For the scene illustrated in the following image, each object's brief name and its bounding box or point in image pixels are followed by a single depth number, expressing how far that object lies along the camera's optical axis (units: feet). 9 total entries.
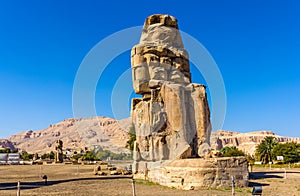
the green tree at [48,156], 317.38
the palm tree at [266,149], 191.20
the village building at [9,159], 206.64
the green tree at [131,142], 137.65
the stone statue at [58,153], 212.23
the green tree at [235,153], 164.14
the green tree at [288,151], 180.65
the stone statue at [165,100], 69.26
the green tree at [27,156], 293.92
